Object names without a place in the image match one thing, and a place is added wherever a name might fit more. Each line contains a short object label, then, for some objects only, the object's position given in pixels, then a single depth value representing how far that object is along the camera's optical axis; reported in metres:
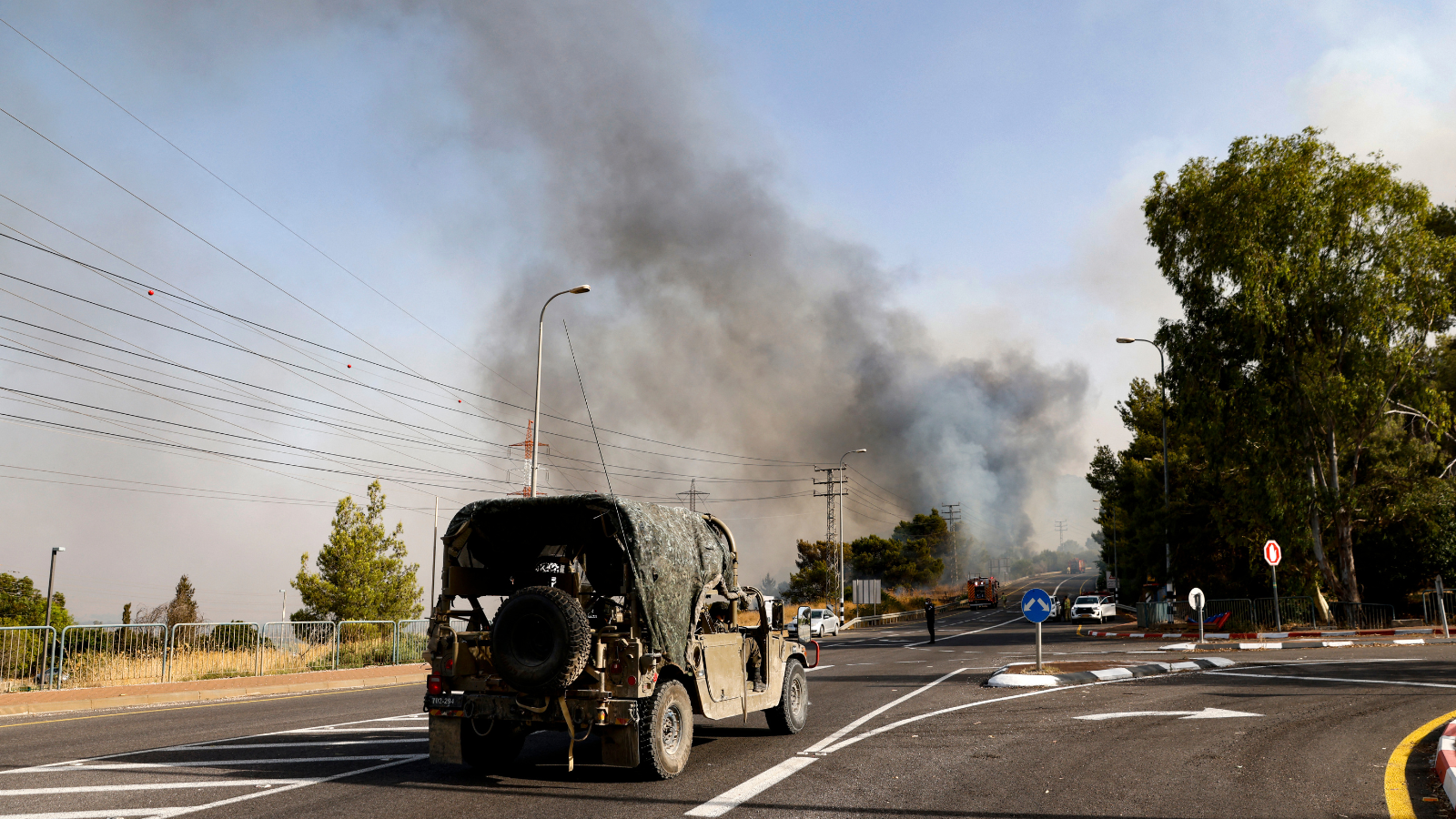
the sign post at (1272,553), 25.56
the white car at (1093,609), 51.44
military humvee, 7.50
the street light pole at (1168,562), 41.00
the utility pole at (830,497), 74.50
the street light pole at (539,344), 29.86
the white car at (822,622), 44.84
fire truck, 79.19
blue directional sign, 16.56
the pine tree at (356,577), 38.97
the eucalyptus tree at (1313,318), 30.61
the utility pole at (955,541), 125.93
